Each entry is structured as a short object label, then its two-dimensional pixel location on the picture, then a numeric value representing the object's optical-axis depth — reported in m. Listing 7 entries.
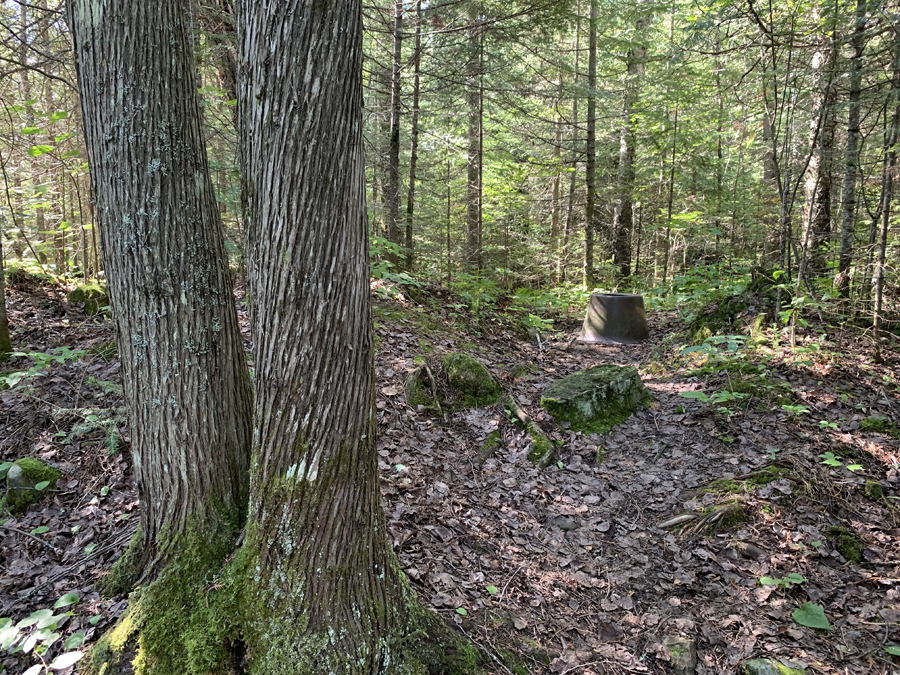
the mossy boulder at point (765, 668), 2.59
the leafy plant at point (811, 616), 2.87
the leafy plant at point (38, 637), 2.28
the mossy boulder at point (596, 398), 5.25
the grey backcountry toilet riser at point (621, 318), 8.34
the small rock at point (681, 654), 2.70
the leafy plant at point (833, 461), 3.96
